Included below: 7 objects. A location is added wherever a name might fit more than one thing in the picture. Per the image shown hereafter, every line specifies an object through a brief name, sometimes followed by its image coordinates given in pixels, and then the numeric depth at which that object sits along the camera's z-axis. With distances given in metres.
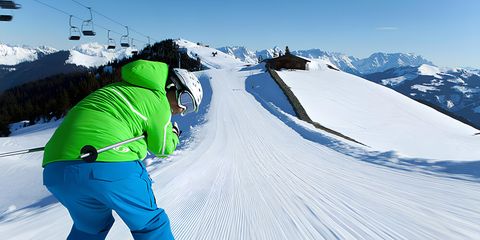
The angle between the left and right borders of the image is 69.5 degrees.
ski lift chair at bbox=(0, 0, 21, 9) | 11.47
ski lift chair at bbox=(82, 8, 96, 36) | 25.16
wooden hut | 58.25
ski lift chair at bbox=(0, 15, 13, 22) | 12.58
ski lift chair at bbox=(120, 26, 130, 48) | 34.34
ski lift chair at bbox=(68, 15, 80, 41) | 26.10
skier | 2.29
